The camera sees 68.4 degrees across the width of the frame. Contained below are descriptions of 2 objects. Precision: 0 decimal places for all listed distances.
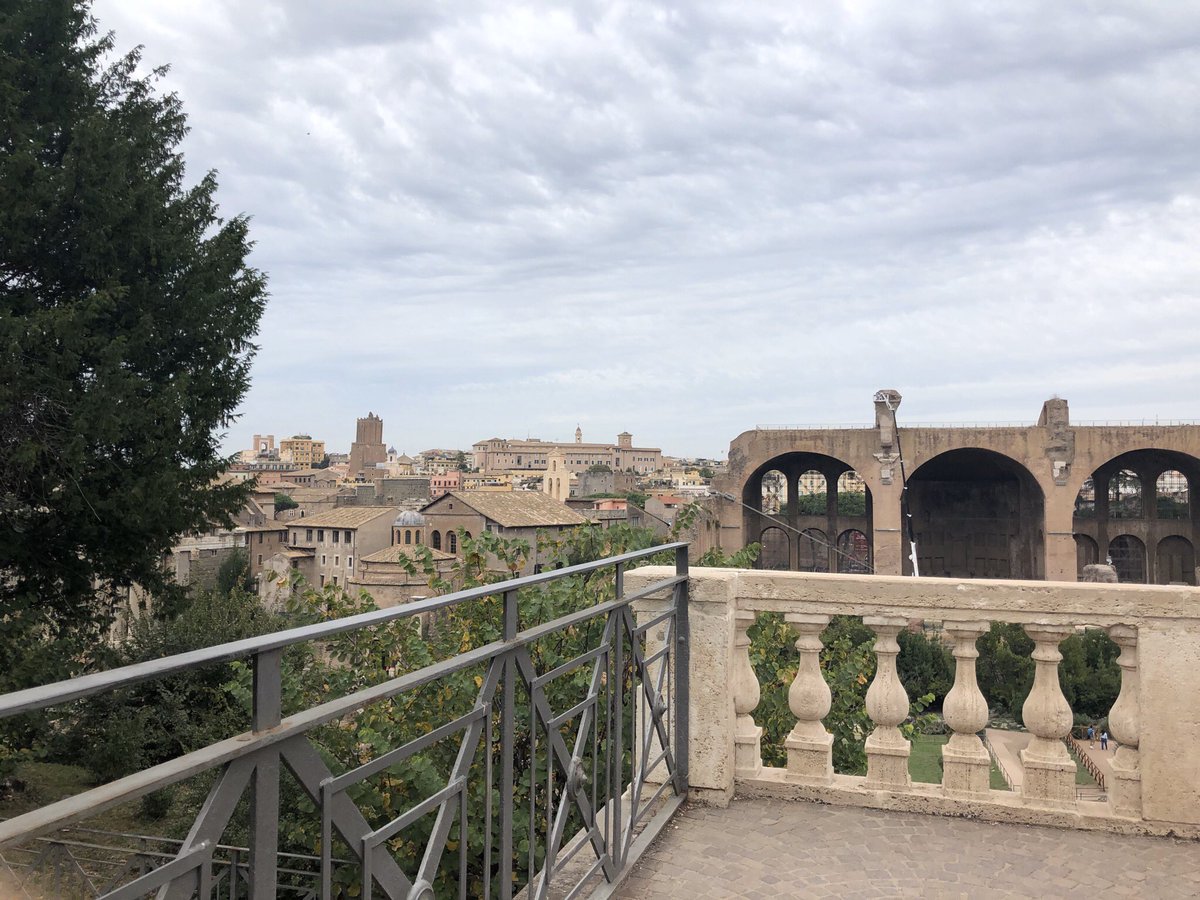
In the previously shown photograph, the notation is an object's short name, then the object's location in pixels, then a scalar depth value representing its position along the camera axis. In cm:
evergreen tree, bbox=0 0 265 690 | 1070
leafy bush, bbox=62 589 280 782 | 1334
